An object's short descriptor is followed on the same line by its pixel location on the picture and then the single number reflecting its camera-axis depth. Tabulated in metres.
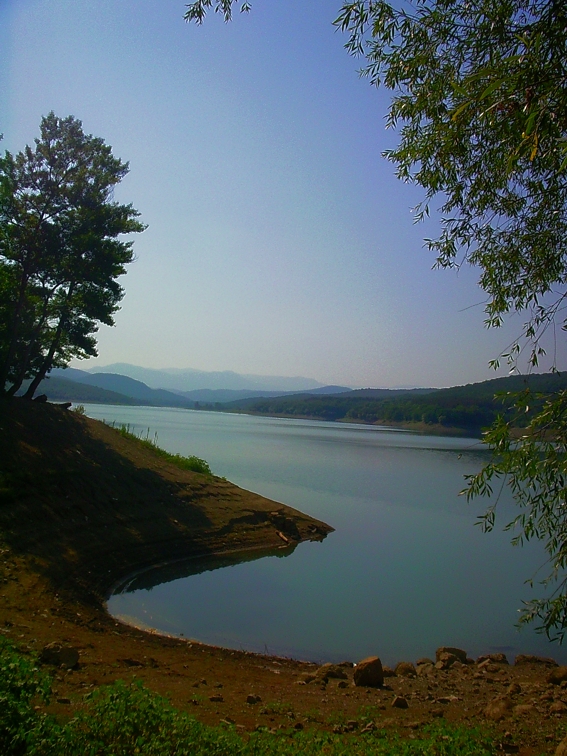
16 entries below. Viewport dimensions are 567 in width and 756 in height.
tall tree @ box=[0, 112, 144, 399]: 18.50
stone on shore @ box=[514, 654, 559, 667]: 10.40
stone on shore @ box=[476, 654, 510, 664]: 10.28
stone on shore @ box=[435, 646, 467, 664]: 10.24
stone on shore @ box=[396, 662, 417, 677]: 9.08
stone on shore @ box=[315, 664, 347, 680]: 8.18
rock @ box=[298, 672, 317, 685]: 7.88
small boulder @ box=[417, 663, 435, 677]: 9.07
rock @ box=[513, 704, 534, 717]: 6.33
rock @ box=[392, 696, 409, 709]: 6.63
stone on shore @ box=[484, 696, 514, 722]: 6.22
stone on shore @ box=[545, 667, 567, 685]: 8.71
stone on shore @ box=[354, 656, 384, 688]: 7.95
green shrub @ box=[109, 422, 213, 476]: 23.20
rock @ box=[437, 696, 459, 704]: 7.20
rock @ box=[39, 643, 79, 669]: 6.00
